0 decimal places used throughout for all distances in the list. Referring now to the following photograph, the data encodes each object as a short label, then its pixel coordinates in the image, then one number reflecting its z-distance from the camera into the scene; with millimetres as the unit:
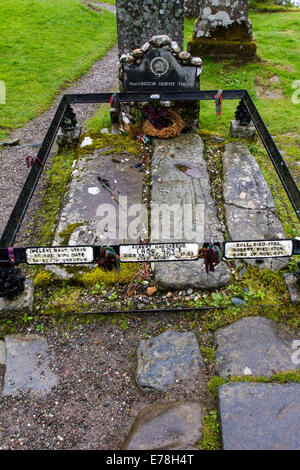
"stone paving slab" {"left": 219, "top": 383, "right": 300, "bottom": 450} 2697
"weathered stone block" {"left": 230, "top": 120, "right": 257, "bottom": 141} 6652
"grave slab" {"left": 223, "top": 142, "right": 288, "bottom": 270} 4730
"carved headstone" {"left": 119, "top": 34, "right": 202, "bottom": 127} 6184
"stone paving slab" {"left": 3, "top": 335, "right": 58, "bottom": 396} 3312
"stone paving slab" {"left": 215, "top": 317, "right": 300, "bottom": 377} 3287
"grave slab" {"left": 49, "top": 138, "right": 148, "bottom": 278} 4727
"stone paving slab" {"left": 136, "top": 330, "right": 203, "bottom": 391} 3283
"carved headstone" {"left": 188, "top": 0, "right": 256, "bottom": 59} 9969
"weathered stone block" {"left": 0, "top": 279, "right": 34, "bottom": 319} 3795
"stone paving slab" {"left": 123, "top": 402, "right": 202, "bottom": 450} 2728
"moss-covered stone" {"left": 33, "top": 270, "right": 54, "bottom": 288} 4184
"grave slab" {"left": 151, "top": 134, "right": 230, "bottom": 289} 4160
